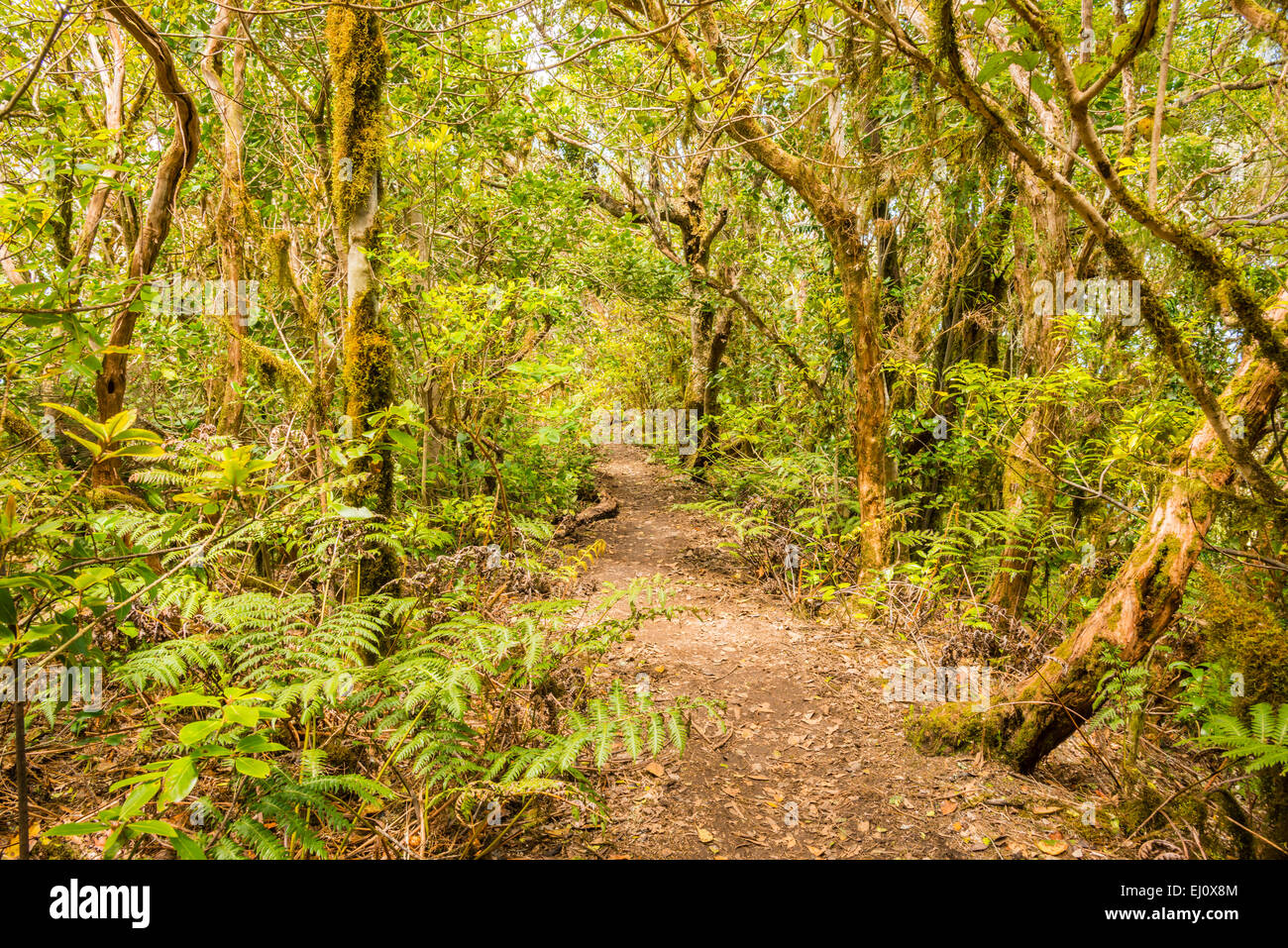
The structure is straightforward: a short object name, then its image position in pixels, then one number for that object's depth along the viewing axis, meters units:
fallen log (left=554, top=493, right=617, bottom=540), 8.50
